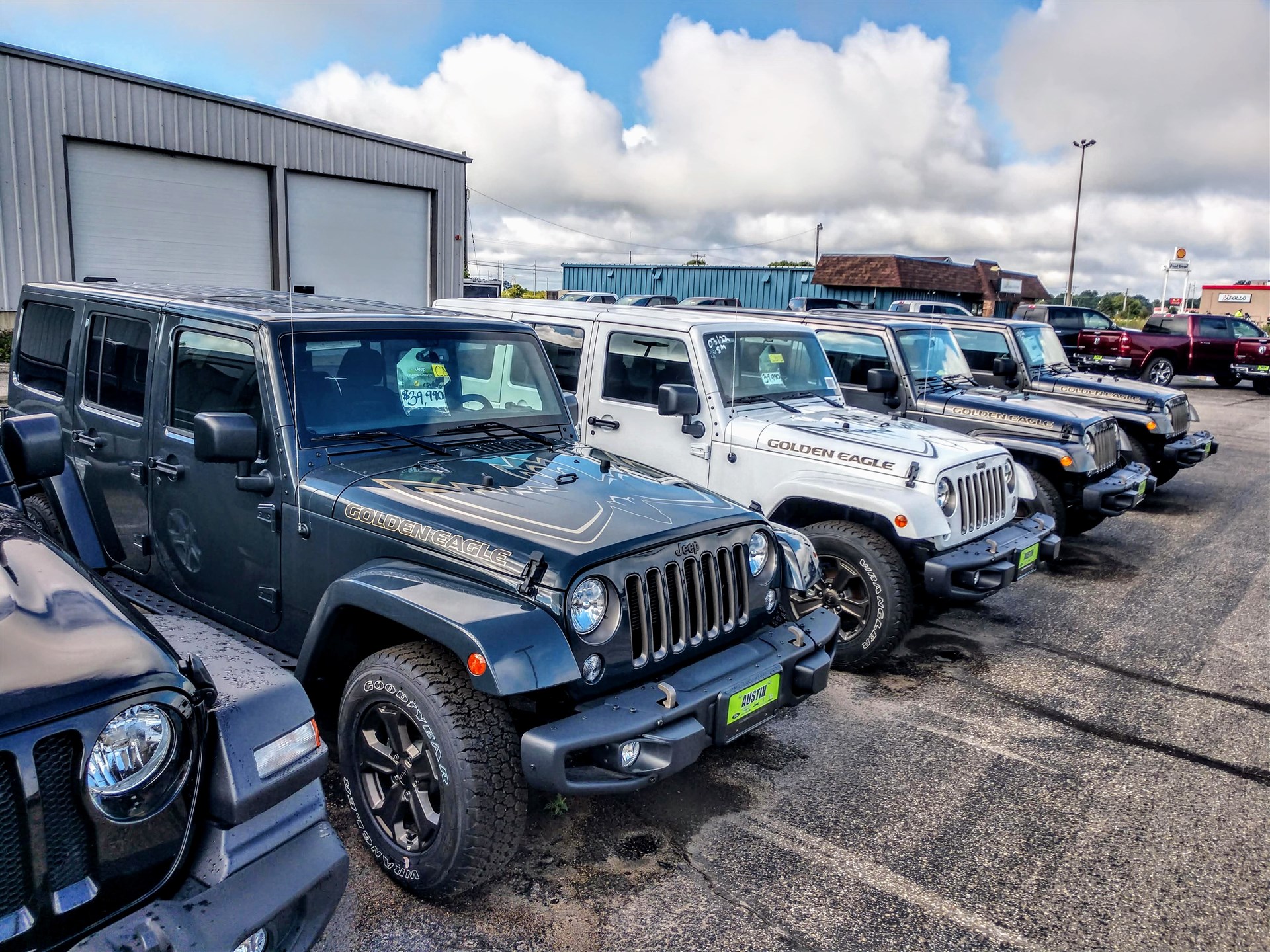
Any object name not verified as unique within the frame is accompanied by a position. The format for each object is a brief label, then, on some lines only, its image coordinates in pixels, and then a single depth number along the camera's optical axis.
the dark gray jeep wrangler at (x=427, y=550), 2.73
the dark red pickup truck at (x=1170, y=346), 22.25
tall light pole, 39.91
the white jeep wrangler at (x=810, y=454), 4.87
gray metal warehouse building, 15.20
